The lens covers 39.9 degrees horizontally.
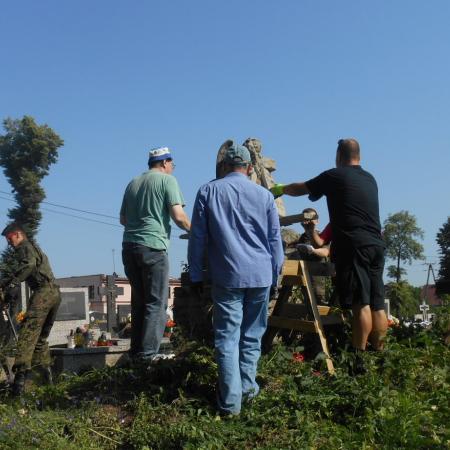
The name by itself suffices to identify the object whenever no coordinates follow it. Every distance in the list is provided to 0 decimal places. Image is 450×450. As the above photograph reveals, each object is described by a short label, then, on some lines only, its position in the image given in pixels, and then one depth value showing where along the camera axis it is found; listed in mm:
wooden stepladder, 4754
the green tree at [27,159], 38844
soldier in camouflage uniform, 5773
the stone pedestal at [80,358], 6574
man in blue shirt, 3717
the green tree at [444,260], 37219
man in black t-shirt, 4336
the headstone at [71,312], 15898
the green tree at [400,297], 28816
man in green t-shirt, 4844
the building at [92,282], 46031
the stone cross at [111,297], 19312
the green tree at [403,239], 60469
